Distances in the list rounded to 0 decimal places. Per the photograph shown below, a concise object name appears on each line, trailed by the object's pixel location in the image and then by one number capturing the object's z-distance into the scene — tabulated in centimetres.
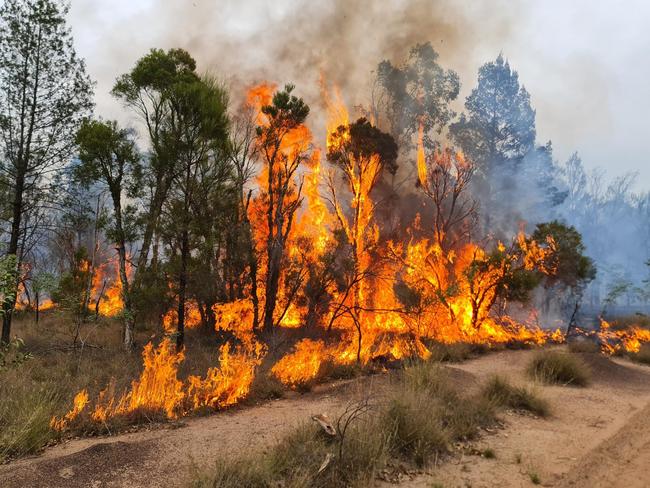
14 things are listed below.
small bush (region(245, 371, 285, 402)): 919
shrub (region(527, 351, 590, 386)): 1121
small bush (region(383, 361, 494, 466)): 605
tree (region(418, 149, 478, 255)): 2291
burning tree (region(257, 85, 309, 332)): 1652
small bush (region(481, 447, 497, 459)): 610
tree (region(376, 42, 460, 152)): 3372
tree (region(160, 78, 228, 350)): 1235
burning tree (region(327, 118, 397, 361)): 2158
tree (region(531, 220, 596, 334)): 2241
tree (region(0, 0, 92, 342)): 1210
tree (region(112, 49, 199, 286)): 1266
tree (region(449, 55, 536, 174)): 3641
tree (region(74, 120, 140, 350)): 1228
